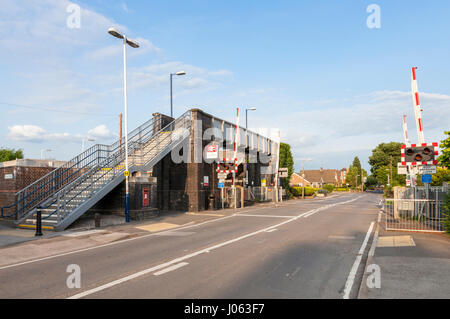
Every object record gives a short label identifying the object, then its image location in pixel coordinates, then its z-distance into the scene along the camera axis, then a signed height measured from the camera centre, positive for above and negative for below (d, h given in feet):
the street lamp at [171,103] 79.96 +17.15
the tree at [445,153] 36.43 +1.89
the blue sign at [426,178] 43.91 -1.30
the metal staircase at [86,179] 44.68 -1.65
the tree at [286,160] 148.36 +4.39
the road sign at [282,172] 114.52 -1.15
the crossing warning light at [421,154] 39.29 +1.98
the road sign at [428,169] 42.68 -0.02
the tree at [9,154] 154.78 +7.96
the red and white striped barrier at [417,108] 40.60 +8.00
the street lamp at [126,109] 49.99 +10.30
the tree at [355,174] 342.44 -5.84
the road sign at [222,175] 72.33 -1.41
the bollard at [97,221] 45.29 -7.66
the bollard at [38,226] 37.86 -6.96
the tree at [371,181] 332.80 -13.15
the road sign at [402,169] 72.18 -0.03
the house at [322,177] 358.39 -9.64
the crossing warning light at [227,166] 73.43 +0.71
